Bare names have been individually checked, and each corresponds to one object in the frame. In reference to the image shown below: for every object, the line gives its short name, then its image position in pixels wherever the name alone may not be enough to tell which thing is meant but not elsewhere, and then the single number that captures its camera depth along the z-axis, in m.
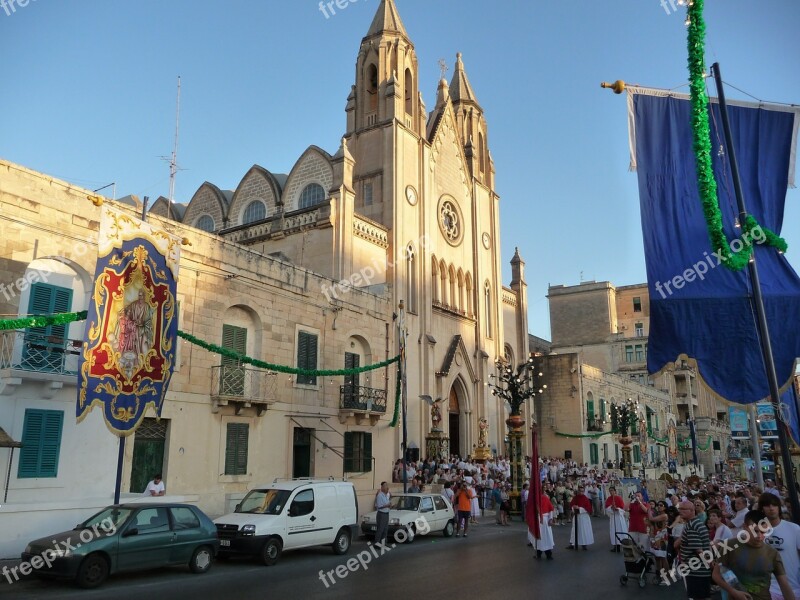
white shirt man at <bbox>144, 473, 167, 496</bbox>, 16.39
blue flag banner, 11.69
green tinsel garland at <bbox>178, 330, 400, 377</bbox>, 16.25
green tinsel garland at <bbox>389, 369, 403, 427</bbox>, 23.39
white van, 13.94
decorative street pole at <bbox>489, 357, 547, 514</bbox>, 24.50
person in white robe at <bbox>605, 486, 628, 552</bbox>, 16.98
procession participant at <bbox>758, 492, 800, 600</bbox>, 7.21
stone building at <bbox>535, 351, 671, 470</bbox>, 46.50
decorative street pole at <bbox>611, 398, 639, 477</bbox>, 34.09
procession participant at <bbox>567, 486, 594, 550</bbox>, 17.23
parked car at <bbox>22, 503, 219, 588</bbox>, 11.01
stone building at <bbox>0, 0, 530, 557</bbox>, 15.34
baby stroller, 12.20
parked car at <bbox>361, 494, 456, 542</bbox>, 18.35
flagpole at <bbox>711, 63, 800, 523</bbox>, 8.52
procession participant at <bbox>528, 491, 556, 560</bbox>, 15.38
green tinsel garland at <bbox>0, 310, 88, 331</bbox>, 12.44
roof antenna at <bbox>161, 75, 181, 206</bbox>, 27.68
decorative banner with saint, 13.69
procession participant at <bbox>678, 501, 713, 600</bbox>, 8.49
